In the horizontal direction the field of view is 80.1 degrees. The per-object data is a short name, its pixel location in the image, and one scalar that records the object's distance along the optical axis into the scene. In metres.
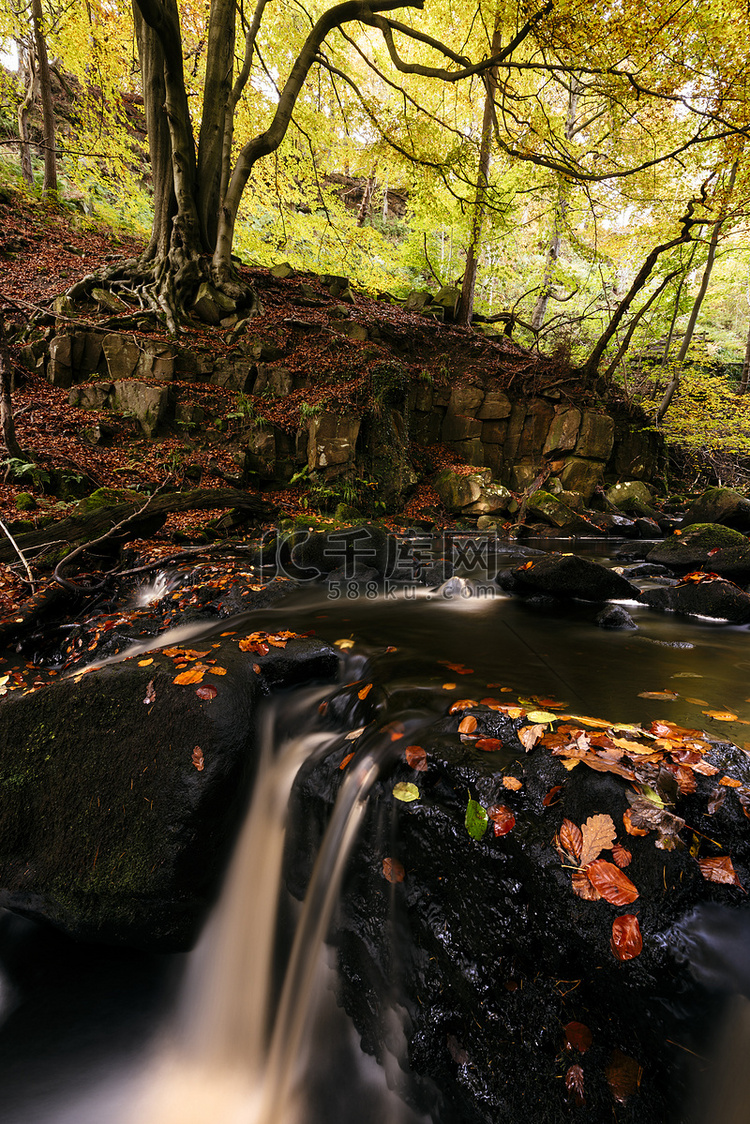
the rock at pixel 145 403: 8.85
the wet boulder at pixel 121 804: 2.28
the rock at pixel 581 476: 12.70
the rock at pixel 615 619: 4.95
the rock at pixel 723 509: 9.23
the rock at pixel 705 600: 5.10
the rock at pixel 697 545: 6.79
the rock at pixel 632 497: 12.62
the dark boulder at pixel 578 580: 5.70
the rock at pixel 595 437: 12.79
